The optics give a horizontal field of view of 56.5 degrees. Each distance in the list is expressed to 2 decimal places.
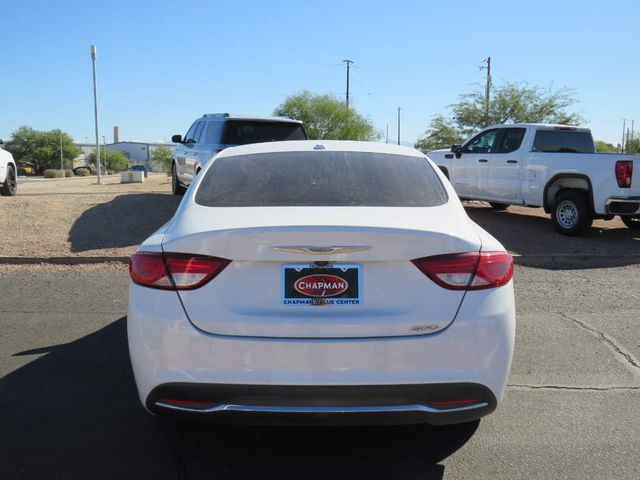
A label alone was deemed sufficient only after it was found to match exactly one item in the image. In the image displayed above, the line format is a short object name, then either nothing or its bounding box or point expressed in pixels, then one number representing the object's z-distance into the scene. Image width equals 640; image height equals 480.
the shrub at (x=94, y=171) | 86.75
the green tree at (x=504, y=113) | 35.53
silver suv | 11.36
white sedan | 2.76
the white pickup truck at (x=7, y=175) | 14.21
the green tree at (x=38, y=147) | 98.88
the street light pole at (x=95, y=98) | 27.56
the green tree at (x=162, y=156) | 97.65
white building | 153.29
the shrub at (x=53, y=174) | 71.88
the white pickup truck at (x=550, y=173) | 9.86
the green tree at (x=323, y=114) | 44.84
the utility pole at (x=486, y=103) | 36.25
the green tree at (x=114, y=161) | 109.38
